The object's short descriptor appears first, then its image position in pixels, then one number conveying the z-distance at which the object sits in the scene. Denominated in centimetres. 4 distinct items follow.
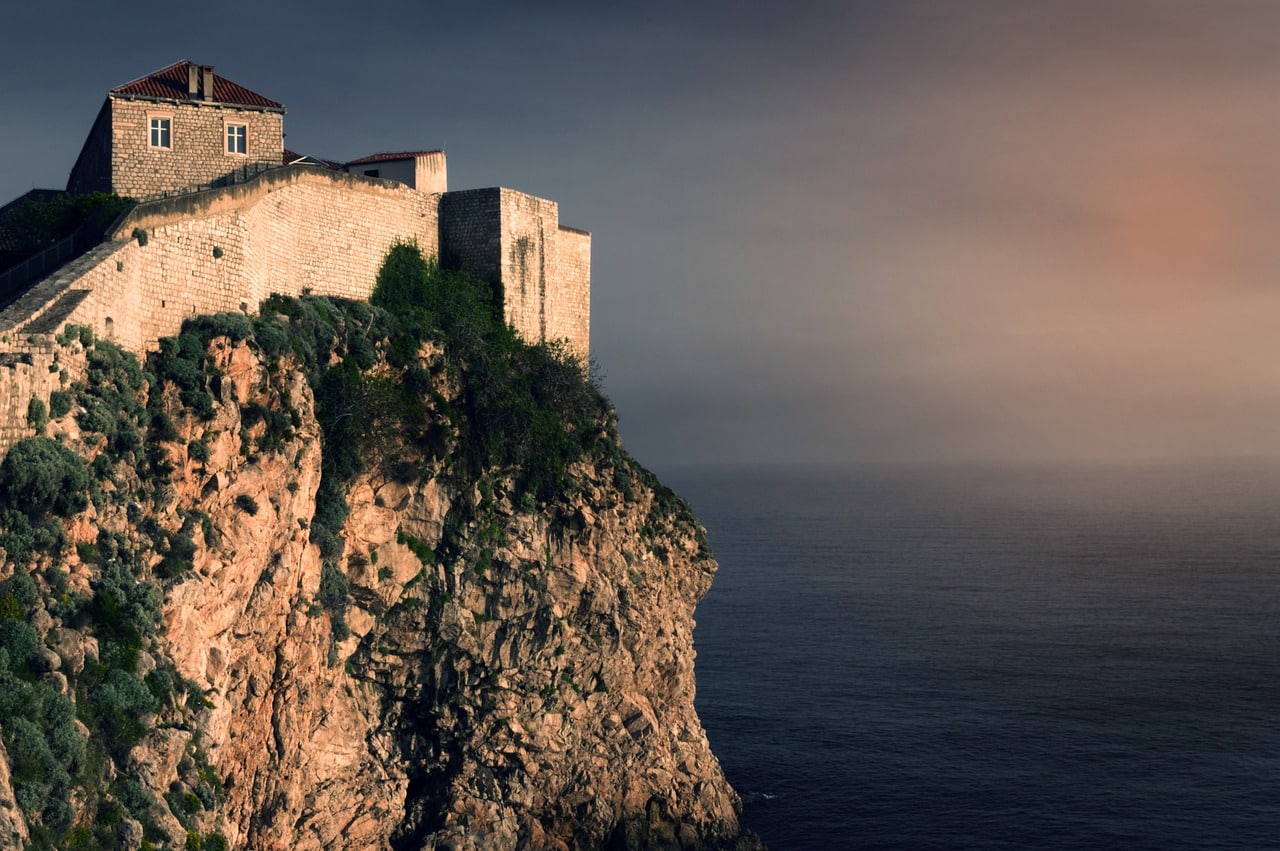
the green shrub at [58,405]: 3053
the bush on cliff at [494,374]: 4778
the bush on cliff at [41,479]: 2859
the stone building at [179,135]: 4547
